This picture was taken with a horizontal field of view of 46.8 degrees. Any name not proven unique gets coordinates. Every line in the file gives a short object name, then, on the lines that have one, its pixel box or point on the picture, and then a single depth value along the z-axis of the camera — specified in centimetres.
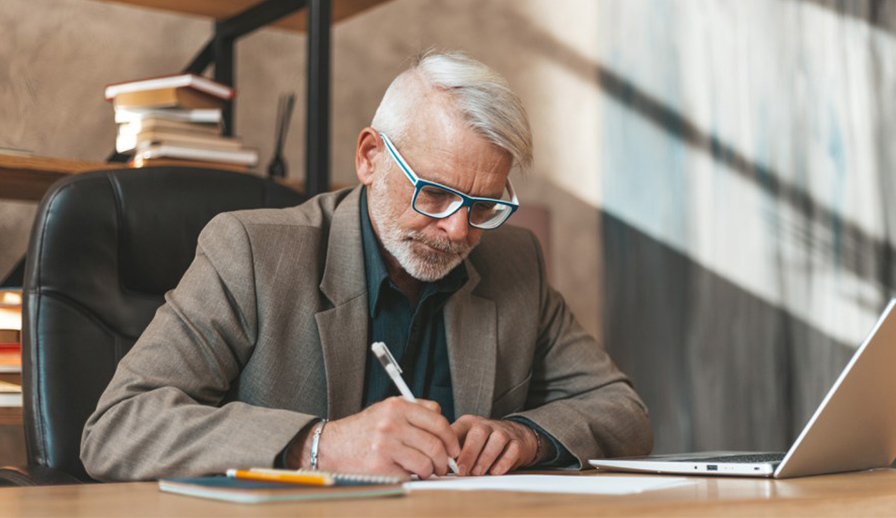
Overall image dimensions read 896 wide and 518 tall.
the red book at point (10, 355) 217
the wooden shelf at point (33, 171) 229
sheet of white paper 99
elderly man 133
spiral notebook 83
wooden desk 80
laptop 116
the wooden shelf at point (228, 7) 280
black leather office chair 160
